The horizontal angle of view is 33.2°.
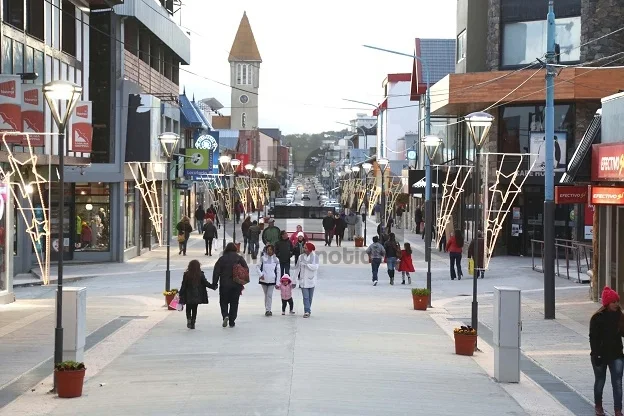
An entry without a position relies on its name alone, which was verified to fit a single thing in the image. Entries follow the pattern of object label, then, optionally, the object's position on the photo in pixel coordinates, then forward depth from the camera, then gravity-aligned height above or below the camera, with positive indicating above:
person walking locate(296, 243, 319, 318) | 22.66 -1.55
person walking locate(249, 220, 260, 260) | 41.22 -1.50
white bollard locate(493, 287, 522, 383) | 15.43 -1.96
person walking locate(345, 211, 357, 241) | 56.19 -1.20
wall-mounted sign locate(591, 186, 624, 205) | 22.81 +0.21
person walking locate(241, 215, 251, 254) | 44.09 -1.20
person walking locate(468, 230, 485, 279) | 33.58 -1.69
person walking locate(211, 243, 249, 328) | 20.97 -1.66
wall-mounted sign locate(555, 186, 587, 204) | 25.41 +0.22
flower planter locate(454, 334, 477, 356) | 18.02 -2.43
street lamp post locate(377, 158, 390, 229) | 55.19 +0.14
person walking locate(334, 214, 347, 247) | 51.47 -1.28
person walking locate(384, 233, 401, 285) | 33.00 -1.60
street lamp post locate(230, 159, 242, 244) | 51.86 +1.94
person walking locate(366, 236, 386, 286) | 32.44 -1.65
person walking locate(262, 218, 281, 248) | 35.25 -1.10
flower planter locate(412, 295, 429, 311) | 25.45 -2.42
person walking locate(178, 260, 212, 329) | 20.64 -1.80
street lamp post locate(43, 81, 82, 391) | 14.44 +0.99
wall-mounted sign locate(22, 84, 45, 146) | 26.08 +2.28
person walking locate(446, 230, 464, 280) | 34.28 -1.52
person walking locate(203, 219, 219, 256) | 43.22 -1.38
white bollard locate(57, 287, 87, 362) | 14.89 -1.75
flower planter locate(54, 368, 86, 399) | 13.81 -2.42
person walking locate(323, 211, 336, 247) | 51.62 -1.23
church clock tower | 156.50 +19.26
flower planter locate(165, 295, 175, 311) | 24.97 -2.33
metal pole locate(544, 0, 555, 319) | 23.27 +0.25
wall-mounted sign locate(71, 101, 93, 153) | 32.44 +2.25
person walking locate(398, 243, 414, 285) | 32.69 -1.83
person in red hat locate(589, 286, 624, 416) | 12.80 -1.73
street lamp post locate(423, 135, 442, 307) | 26.17 +0.54
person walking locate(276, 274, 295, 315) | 22.92 -1.93
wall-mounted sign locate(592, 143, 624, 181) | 22.55 +0.96
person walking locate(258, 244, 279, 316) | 22.52 -1.48
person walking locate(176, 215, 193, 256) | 43.50 -1.35
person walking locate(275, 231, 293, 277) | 30.70 -1.44
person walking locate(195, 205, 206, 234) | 59.62 -0.86
